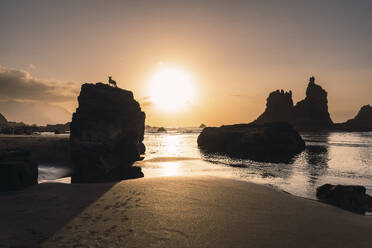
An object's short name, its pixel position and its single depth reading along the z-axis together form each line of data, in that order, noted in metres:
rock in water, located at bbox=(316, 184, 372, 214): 15.09
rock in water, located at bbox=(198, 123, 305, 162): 69.28
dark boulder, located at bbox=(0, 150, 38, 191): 16.19
